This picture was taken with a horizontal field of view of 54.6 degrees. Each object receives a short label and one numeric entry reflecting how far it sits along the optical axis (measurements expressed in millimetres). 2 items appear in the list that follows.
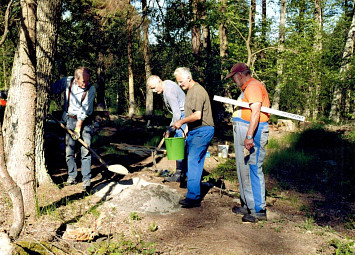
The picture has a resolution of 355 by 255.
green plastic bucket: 4980
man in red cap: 4112
